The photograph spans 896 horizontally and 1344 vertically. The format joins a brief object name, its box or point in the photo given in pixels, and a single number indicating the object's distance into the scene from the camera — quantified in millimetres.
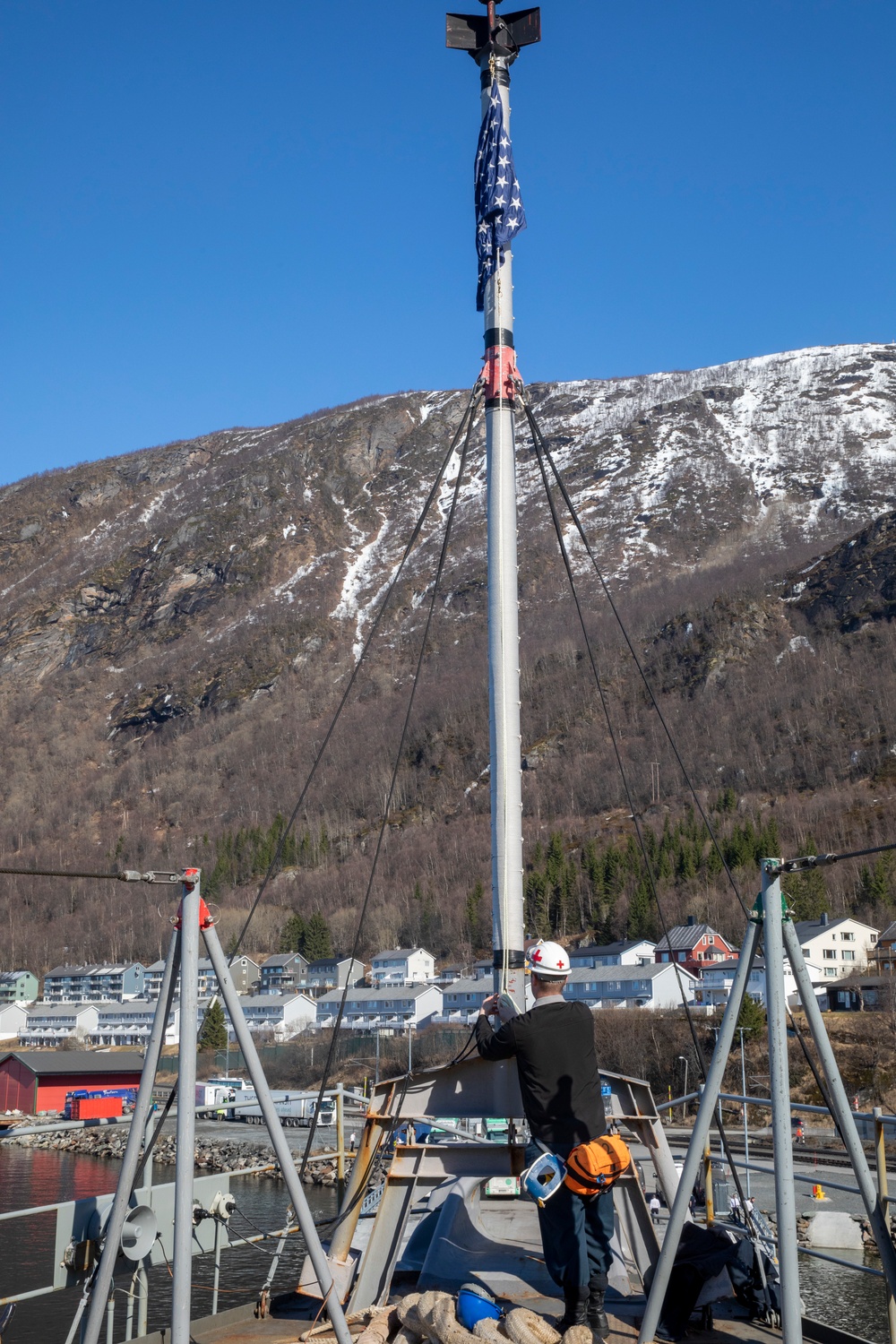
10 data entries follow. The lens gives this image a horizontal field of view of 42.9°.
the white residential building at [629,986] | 80688
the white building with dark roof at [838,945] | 79625
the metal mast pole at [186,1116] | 5453
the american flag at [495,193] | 11766
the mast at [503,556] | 9500
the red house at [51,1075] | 76250
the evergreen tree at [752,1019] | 58562
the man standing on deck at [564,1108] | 6066
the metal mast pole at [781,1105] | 5348
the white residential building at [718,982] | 77750
